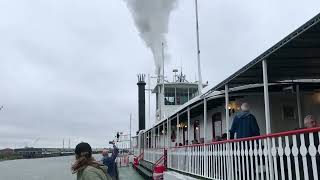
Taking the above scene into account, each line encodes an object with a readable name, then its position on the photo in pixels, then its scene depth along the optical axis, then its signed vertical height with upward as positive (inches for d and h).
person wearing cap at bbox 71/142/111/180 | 139.5 -4.6
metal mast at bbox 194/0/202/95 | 780.3 +144.2
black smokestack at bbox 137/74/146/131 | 1806.1 +190.5
